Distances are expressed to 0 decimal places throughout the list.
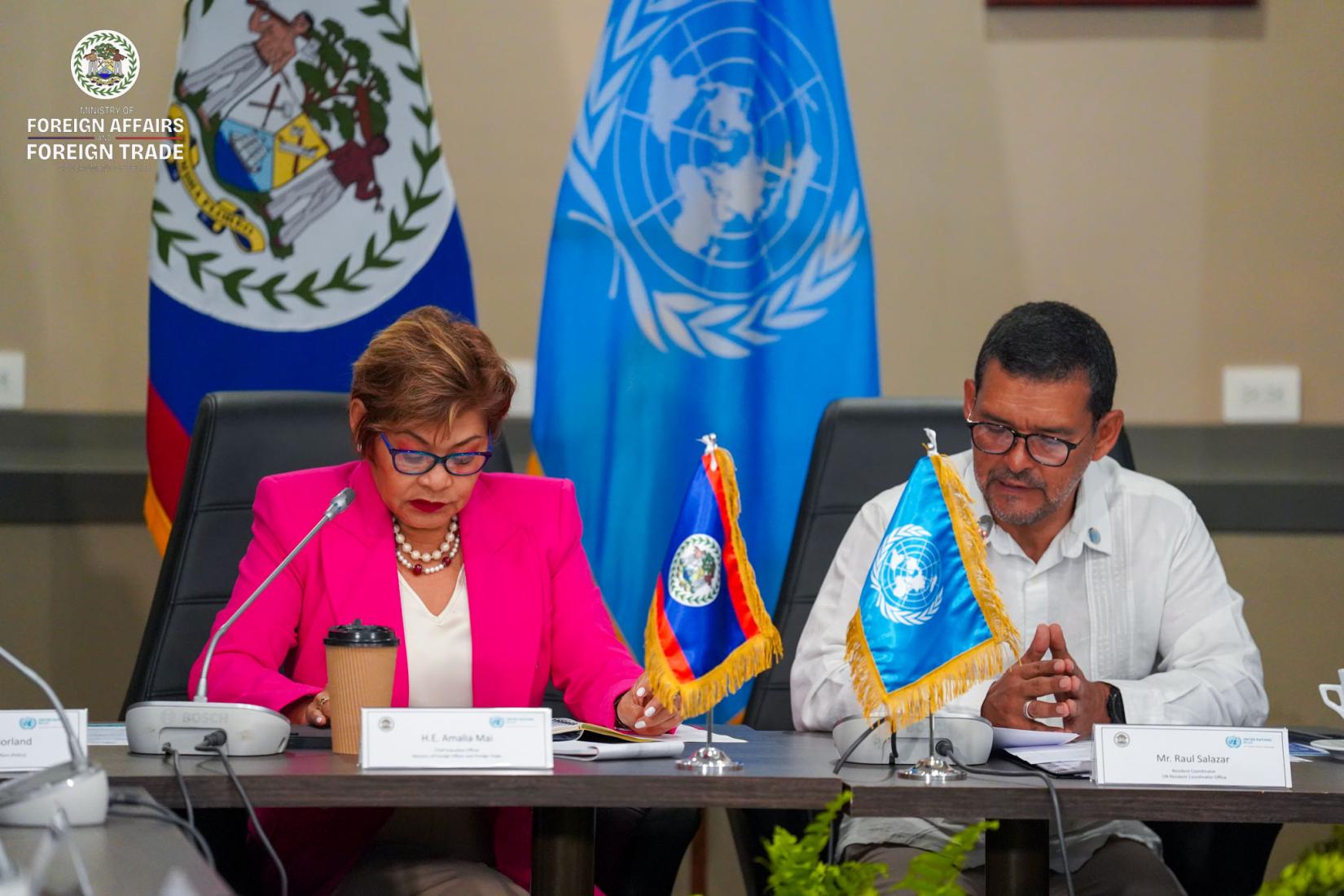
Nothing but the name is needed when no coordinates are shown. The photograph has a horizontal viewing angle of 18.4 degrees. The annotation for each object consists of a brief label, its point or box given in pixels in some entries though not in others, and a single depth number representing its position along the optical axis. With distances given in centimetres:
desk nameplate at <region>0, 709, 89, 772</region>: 461
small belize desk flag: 471
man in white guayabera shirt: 506
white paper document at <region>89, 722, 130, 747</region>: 485
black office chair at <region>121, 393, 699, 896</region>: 538
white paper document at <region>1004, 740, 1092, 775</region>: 466
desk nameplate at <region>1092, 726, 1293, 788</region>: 461
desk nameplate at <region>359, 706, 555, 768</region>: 459
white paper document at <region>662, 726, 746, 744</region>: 491
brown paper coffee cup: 470
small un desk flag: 469
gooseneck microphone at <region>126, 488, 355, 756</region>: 468
